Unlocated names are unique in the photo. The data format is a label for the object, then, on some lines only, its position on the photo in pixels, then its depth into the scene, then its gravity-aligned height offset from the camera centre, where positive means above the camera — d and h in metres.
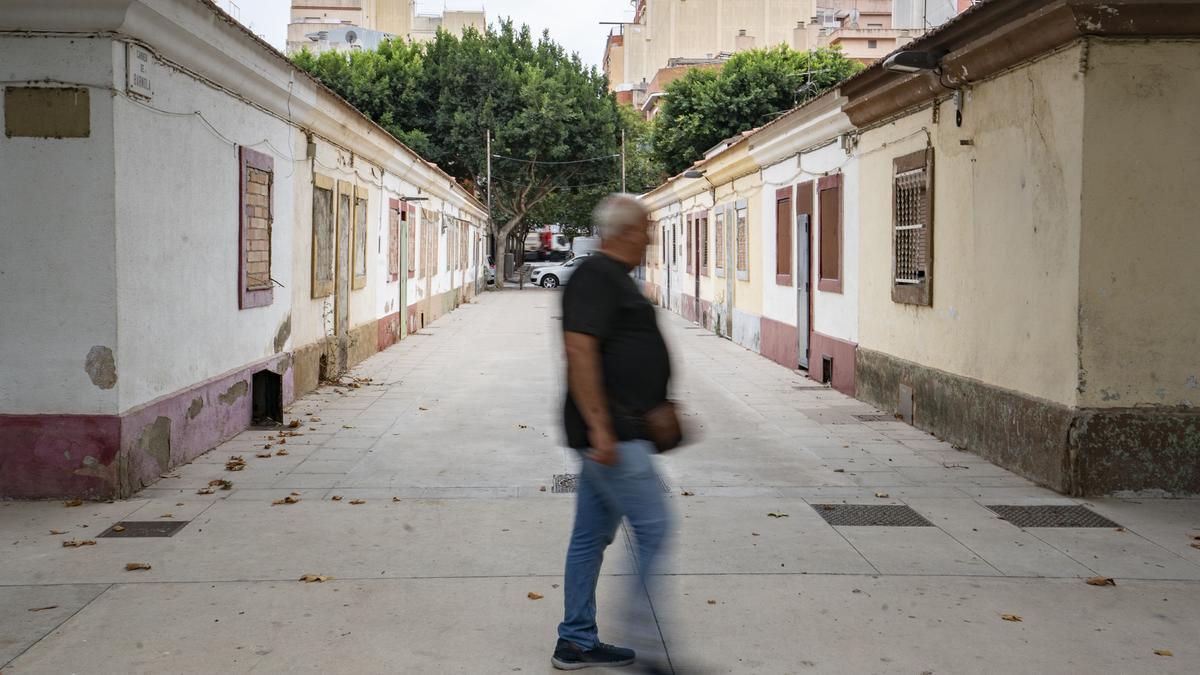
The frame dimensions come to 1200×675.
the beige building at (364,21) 62.12 +16.61
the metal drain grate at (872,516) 6.95 -1.43
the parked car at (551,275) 47.25 +0.45
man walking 4.12 -0.37
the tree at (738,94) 39.97 +6.76
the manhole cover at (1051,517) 6.95 -1.43
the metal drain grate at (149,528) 6.58 -1.42
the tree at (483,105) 40.84 +6.49
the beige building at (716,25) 62.03 +14.42
